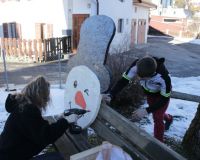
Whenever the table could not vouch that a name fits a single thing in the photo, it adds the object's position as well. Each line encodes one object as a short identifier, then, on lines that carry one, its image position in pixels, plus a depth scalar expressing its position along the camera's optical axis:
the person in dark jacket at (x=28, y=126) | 2.53
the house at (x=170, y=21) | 43.70
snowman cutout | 3.03
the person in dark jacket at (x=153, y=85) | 3.25
